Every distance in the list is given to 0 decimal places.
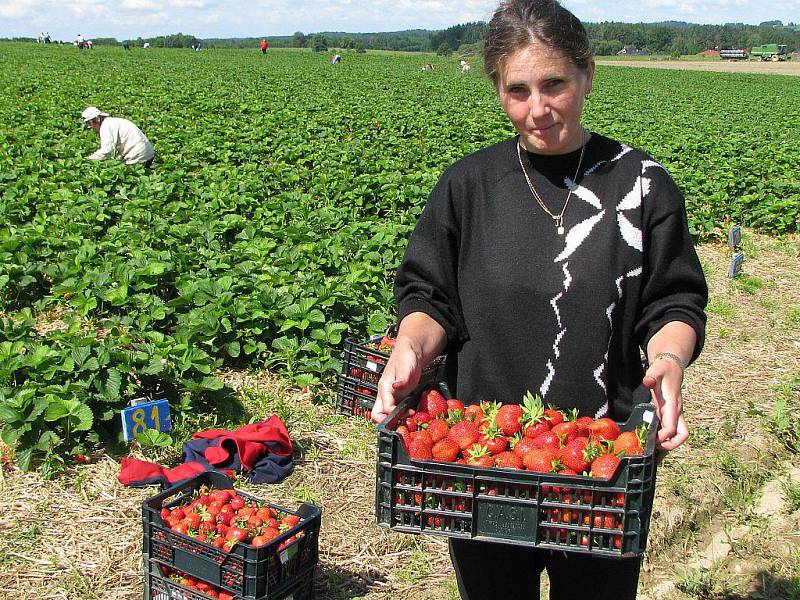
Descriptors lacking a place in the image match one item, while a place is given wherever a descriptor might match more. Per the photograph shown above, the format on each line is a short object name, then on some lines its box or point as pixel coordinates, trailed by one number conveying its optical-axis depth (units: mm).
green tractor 86188
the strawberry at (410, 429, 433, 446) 2094
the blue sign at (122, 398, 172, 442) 4223
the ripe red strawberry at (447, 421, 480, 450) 2111
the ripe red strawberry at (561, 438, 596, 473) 1983
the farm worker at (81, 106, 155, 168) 11375
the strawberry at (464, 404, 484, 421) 2219
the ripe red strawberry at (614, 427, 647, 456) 1975
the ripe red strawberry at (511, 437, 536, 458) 2066
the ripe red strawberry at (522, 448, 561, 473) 1972
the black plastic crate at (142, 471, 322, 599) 2895
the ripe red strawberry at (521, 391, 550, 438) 2119
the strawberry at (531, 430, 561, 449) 2055
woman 2141
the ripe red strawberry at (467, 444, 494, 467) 2049
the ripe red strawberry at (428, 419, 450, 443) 2127
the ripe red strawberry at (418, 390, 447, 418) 2258
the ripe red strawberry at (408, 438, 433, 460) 2045
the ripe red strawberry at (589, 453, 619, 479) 1896
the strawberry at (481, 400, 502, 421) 2213
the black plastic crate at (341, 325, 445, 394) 4742
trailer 90312
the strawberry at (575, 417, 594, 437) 2115
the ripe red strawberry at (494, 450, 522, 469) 2043
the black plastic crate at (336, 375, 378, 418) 4912
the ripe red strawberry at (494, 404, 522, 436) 2158
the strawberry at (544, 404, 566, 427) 2160
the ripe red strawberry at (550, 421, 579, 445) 2062
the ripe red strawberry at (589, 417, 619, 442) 2090
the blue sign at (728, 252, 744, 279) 8344
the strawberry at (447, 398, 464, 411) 2266
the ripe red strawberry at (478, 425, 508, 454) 2092
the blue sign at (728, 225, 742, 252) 9398
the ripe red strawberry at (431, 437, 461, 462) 2068
